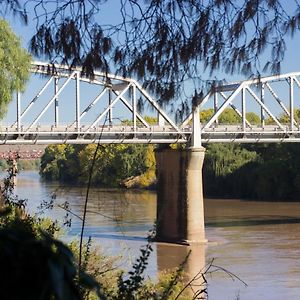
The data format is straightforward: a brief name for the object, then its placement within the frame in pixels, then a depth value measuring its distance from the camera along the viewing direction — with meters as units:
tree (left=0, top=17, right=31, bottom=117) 35.92
